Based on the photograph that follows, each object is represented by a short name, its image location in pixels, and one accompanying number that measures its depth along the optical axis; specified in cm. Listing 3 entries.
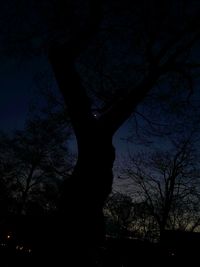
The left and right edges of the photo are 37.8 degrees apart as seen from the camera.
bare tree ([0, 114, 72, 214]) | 2680
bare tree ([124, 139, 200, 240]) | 2325
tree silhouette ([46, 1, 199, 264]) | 486
